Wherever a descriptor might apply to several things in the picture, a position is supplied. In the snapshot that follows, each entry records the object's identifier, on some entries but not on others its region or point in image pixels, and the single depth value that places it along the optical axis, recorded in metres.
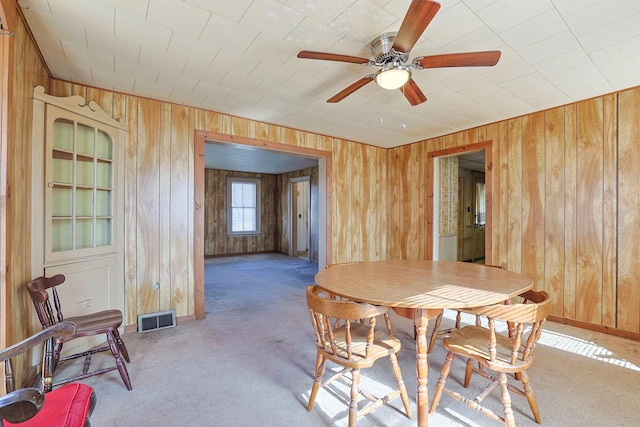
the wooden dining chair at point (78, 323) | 1.82
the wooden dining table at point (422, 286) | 1.54
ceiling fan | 1.35
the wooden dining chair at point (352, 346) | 1.48
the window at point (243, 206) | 8.07
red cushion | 1.05
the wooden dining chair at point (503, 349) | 1.43
